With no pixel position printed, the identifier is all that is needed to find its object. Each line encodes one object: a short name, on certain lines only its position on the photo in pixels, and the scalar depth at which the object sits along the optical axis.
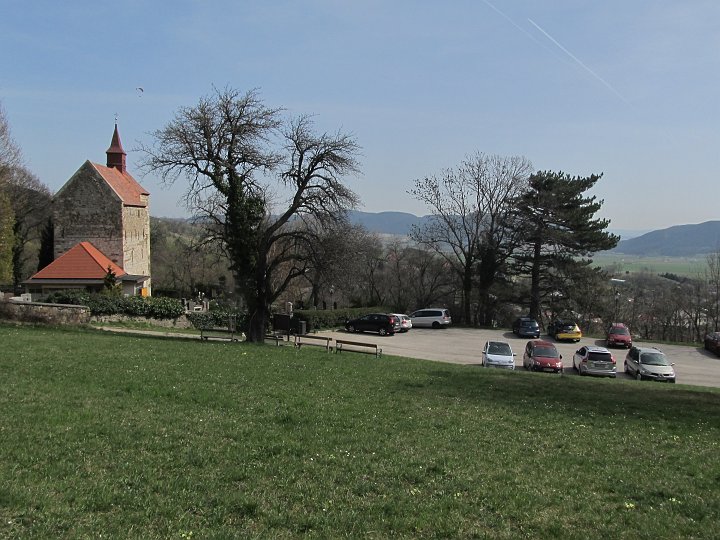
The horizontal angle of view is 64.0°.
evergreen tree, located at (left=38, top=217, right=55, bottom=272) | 51.06
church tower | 47.28
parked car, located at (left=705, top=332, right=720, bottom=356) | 35.28
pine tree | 49.03
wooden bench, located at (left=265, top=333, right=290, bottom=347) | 27.52
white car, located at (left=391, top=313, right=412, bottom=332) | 43.94
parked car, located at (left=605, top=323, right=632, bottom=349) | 36.88
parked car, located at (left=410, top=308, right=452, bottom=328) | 47.59
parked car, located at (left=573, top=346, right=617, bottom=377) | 25.61
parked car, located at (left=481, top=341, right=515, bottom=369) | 25.69
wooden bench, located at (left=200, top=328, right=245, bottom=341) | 28.10
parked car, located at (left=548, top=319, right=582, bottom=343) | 39.69
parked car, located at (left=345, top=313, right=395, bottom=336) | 42.47
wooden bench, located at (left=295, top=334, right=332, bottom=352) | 25.33
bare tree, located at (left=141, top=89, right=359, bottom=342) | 26.16
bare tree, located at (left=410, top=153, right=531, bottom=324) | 52.09
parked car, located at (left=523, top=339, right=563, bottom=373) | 25.62
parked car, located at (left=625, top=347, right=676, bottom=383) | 24.50
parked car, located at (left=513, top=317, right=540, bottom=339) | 41.62
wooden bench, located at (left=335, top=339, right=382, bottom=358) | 24.55
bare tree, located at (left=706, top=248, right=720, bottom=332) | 59.03
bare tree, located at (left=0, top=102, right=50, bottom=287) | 44.40
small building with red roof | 42.78
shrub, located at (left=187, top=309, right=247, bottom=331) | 38.00
